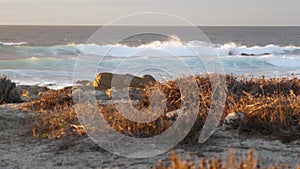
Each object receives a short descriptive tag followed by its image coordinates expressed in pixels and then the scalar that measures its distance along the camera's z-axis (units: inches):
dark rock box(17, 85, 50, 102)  837.2
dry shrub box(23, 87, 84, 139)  468.4
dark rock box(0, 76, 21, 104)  725.9
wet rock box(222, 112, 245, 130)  457.7
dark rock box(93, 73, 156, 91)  846.5
